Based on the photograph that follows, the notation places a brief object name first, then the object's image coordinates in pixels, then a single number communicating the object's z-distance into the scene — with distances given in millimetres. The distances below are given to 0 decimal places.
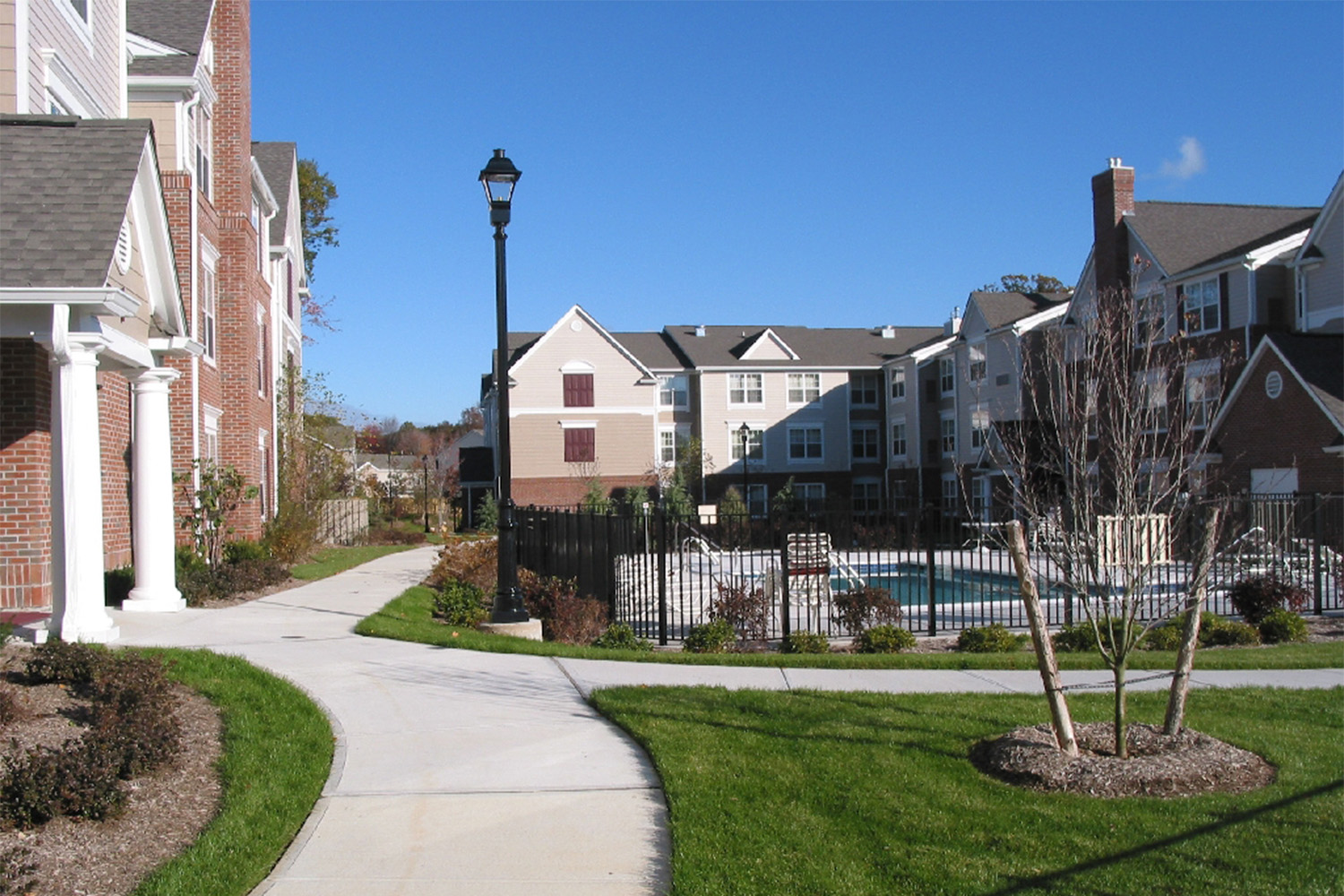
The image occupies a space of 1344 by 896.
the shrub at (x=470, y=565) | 18375
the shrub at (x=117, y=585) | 14102
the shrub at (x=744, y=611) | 13977
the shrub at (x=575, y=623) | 13953
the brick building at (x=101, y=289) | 9609
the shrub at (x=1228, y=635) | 13539
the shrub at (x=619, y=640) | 13289
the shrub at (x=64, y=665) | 7910
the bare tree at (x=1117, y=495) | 7070
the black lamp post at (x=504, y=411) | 12773
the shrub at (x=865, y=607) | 14141
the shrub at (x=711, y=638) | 12992
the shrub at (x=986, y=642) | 12914
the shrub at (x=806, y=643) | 12977
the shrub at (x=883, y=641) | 12711
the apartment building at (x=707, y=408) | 50250
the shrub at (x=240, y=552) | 19031
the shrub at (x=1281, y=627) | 13797
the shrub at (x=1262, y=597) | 14695
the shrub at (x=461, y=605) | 14617
